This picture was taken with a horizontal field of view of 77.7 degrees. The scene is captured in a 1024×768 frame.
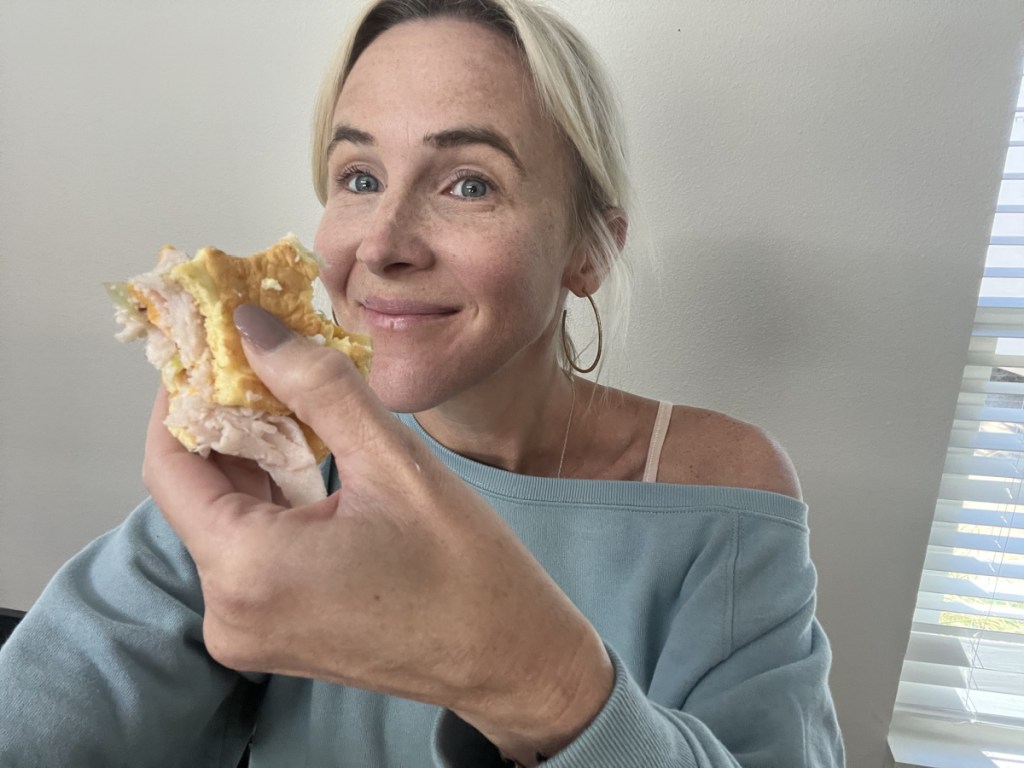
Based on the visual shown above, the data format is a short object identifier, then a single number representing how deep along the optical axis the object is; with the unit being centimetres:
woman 45
